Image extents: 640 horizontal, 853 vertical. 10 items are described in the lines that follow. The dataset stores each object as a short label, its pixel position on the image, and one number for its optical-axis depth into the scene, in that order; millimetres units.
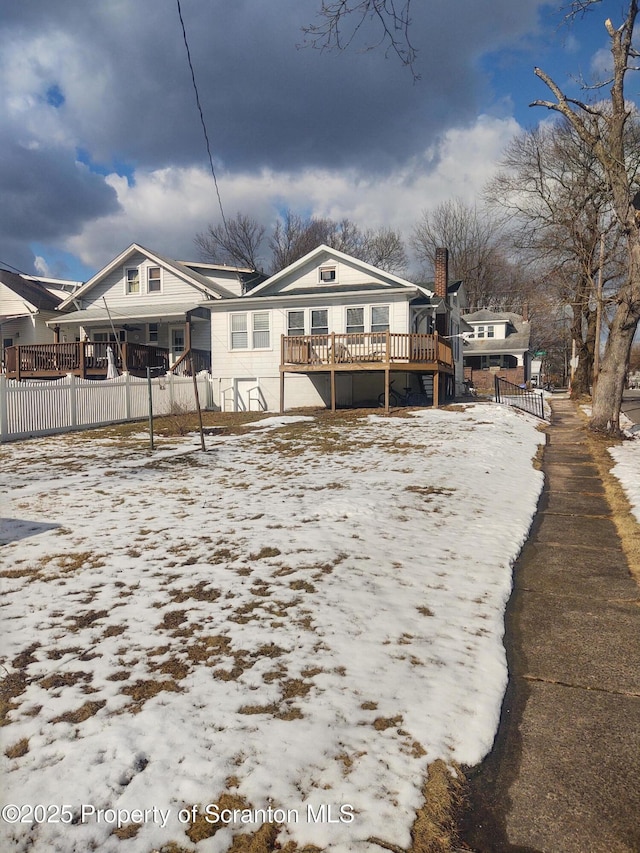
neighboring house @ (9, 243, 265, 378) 21953
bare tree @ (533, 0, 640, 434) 12000
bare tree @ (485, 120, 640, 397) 25422
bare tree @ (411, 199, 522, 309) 52969
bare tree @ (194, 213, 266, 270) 48031
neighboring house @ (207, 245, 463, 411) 18953
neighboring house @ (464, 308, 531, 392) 41906
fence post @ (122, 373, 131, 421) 17000
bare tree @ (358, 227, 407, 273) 50281
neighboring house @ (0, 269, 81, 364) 26562
